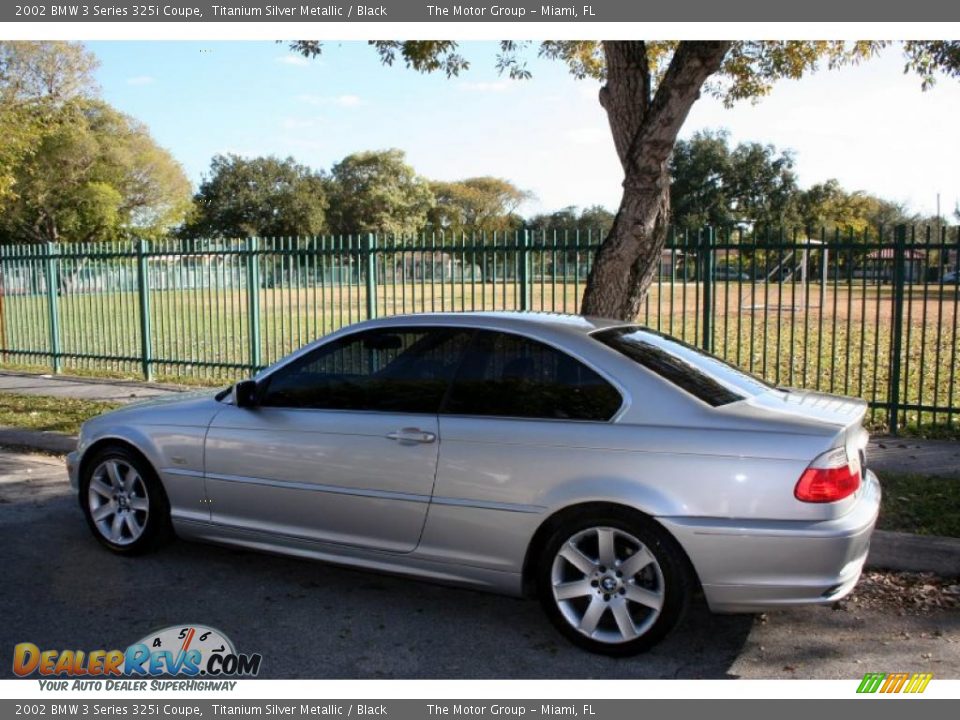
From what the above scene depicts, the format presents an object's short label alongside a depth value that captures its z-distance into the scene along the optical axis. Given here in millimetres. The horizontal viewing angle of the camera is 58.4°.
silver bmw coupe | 3703
